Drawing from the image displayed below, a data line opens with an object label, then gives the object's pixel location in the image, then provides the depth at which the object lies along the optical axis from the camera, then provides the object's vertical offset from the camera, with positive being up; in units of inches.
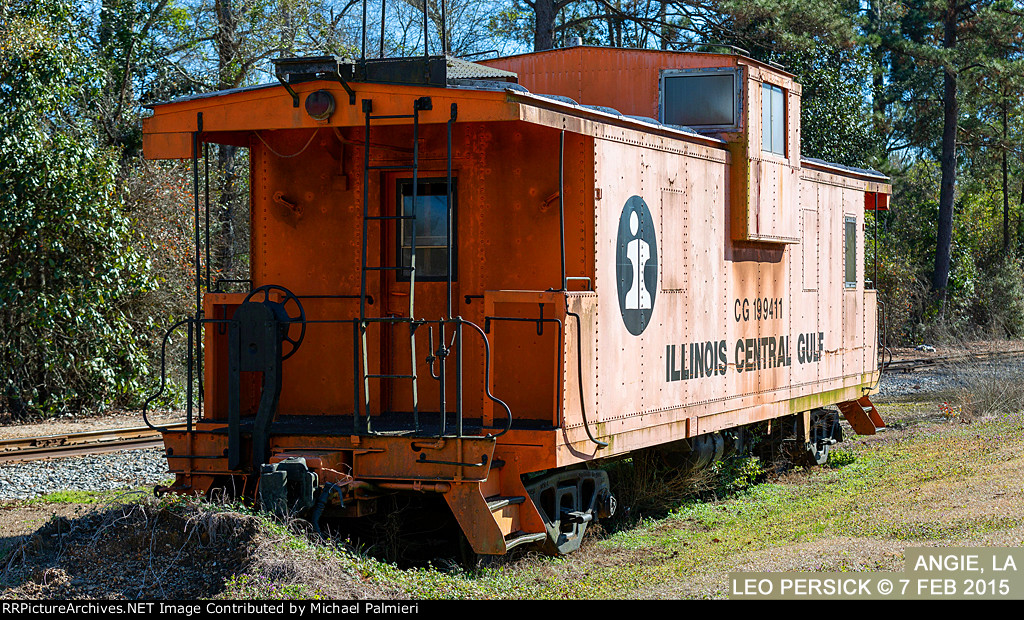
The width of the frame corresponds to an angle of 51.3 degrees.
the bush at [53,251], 664.4 +26.0
